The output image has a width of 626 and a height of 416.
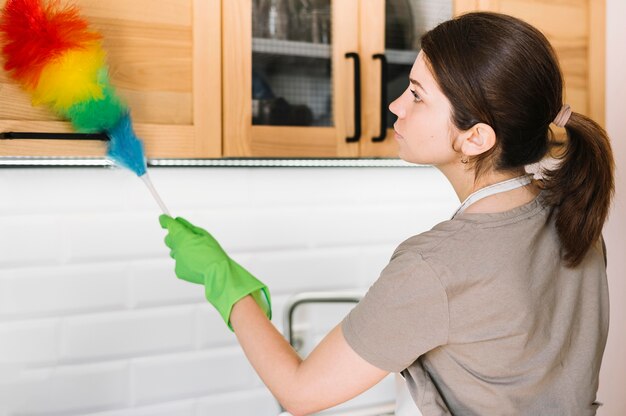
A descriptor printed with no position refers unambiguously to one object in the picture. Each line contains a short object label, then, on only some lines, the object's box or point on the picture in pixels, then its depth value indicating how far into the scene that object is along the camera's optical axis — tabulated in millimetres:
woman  988
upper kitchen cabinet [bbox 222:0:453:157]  1408
